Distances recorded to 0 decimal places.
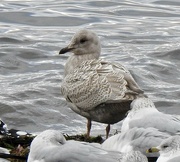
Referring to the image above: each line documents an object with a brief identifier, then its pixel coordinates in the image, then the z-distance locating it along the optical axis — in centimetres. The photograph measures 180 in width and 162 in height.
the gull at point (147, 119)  1479
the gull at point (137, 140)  1402
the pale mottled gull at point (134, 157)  1262
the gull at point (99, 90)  1786
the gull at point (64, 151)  1263
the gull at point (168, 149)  1344
